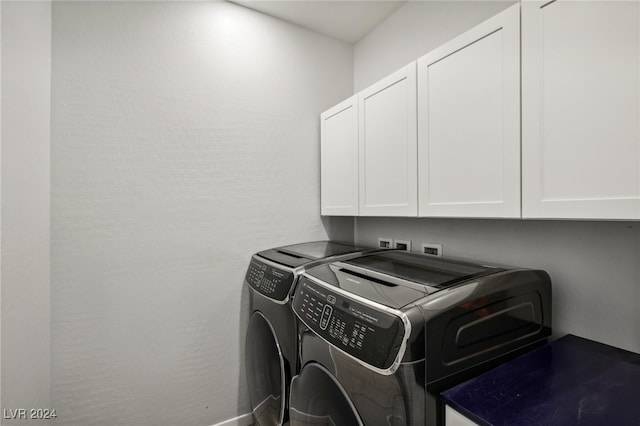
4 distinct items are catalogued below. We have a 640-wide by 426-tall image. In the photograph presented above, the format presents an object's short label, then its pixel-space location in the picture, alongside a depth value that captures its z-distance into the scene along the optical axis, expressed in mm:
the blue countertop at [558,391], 714
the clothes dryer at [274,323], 1367
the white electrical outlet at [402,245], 1841
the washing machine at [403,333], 792
